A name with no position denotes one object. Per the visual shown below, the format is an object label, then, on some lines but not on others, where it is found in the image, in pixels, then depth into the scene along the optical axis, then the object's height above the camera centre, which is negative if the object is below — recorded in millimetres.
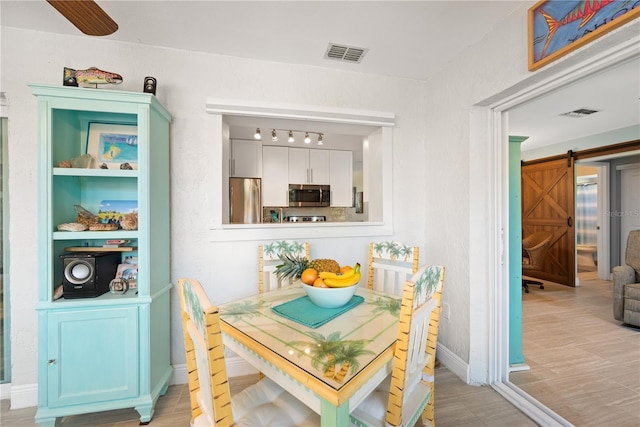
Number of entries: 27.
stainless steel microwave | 4785 +328
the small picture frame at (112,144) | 1927 +488
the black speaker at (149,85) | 1883 +866
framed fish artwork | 1230 +914
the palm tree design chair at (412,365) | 1059 -638
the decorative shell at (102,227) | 1736 -72
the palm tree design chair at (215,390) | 835 -613
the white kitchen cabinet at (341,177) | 5105 +668
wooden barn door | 4719 +61
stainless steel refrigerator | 4098 +213
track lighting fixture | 3750 +1140
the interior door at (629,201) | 4609 +183
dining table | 890 -509
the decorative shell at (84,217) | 1799 -10
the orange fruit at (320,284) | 1432 -355
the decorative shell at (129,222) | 1795 -44
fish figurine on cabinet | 1706 +841
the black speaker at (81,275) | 1683 -357
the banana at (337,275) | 1433 -314
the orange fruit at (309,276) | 1466 -323
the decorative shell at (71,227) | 1687 -68
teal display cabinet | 1617 -395
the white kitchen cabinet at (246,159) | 4438 +888
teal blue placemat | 1315 -491
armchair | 3012 -809
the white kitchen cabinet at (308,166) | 4871 +842
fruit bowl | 1409 -412
